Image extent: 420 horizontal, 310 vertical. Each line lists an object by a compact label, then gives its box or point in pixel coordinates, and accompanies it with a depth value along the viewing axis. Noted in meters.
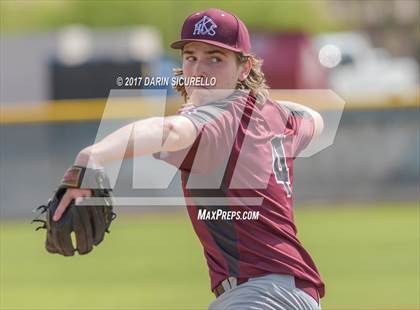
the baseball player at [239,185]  8.76
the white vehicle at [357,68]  63.43
